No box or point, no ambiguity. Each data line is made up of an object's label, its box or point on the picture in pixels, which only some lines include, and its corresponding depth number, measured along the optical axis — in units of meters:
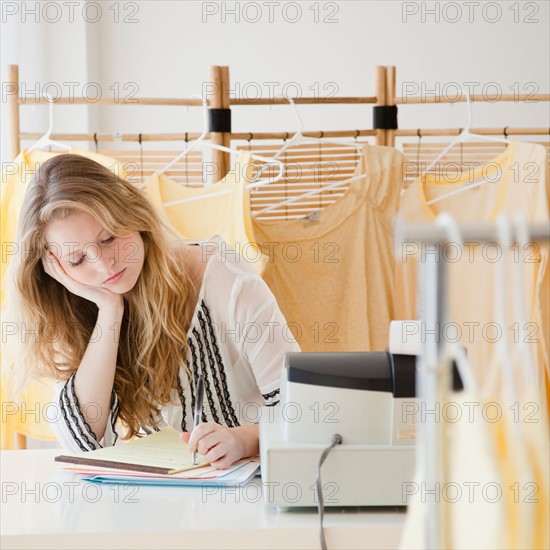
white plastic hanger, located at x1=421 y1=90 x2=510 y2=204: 3.94
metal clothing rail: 1.76
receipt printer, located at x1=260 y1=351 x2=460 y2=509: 2.66
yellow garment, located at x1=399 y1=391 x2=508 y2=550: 1.80
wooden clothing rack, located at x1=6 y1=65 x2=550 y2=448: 3.90
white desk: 2.59
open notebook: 2.80
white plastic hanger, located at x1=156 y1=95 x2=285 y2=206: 3.87
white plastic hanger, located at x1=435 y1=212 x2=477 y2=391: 1.71
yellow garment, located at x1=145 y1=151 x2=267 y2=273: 3.83
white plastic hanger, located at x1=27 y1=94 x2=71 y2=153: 3.91
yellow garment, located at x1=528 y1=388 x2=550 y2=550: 1.79
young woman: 3.07
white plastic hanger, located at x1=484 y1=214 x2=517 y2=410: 1.63
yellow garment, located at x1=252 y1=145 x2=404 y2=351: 3.94
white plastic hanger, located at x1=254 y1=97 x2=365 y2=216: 3.92
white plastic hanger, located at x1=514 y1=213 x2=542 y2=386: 1.65
